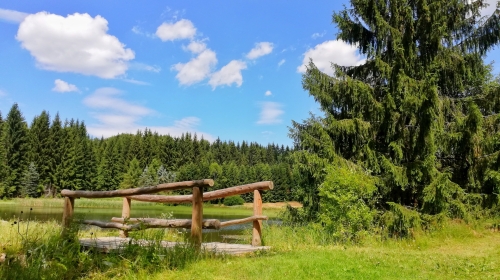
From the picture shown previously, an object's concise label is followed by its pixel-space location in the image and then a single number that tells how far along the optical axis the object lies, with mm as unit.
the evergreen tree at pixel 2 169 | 48338
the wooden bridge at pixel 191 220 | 5672
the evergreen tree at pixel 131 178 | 69062
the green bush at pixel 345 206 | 9461
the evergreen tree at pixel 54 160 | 58281
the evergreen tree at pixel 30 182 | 51853
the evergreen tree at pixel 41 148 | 57344
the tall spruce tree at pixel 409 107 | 11648
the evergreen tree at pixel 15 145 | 52938
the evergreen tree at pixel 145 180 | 65588
